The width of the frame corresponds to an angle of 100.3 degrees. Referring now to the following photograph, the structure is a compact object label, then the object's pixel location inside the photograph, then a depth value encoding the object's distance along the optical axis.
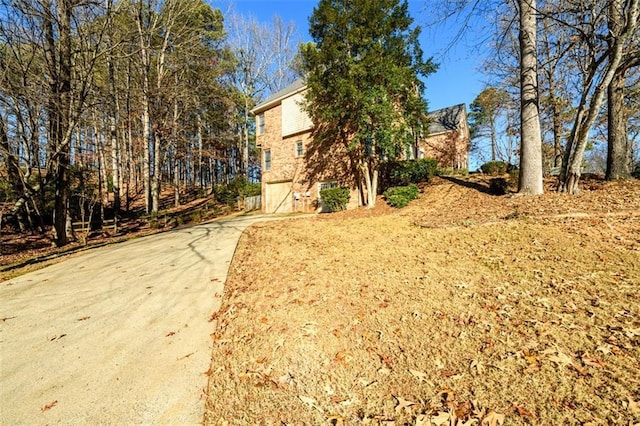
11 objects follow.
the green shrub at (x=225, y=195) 20.41
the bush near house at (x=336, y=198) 13.06
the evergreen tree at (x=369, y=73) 10.48
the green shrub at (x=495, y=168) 14.69
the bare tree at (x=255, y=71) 24.23
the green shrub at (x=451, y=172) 17.12
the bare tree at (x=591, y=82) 5.96
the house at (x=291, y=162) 14.18
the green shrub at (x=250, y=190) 20.25
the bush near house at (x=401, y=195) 11.14
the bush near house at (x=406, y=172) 13.10
